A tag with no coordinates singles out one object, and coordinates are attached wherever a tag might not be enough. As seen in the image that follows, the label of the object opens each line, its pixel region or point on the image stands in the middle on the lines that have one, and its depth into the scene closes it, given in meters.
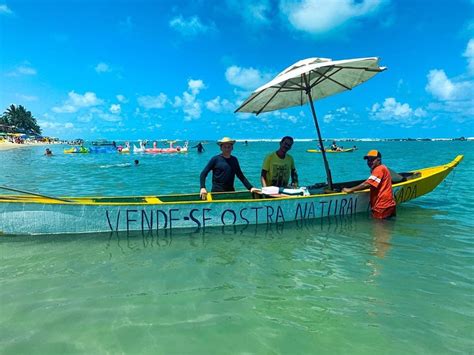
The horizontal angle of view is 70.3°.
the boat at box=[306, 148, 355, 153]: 54.41
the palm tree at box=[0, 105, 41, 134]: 110.16
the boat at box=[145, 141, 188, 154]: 54.69
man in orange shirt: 8.24
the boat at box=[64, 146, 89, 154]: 55.88
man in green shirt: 8.38
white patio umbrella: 7.73
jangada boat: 6.52
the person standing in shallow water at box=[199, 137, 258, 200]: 7.58
